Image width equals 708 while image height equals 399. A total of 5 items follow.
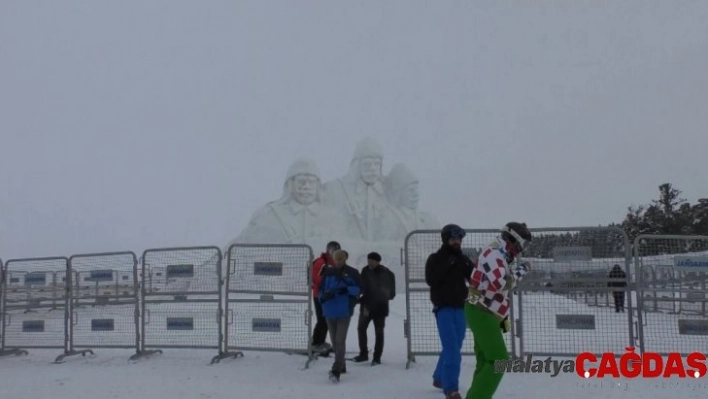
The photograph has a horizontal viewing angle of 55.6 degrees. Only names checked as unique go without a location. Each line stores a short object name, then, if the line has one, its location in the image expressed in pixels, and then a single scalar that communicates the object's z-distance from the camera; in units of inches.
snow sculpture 1040.2
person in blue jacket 319.0
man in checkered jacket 222.5
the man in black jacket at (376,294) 352.8
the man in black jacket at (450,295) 264.8
